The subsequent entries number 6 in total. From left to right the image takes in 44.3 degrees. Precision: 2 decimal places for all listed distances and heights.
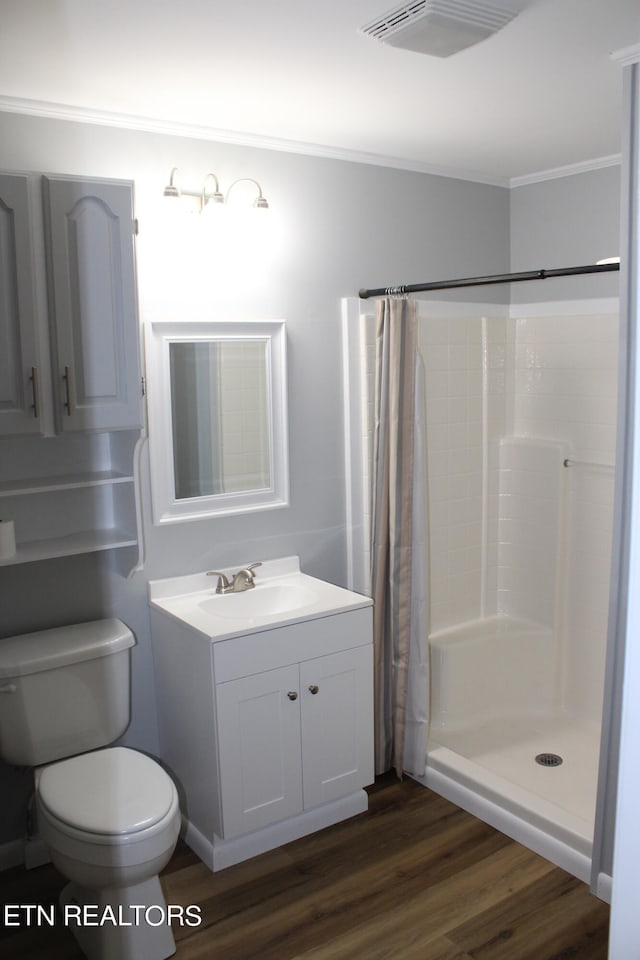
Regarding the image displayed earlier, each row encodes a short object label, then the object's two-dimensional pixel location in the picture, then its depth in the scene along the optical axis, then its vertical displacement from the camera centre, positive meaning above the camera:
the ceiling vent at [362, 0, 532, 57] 1.82 +0.85
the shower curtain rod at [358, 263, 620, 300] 2.32 +0.34
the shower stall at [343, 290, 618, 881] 3.32 -0.65
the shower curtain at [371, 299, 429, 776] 3.01 -0.63
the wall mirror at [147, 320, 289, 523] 2.79 -0.12
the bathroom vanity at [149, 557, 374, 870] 2.56 -1.10
